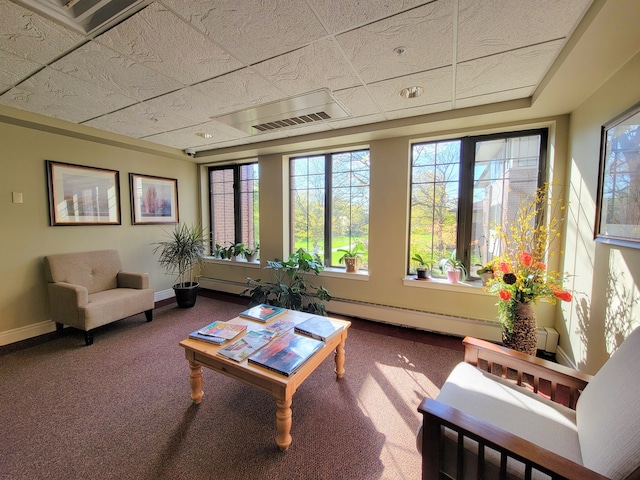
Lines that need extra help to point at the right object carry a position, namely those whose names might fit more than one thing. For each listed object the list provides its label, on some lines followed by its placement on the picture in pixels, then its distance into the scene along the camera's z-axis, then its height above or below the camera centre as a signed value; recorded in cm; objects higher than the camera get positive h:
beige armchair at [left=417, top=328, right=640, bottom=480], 86 -82
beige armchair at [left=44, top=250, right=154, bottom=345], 264 -75
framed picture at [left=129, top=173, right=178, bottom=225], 371 +41
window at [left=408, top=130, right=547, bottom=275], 265 +41
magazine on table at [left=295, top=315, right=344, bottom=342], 188 -78
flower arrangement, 201 -36
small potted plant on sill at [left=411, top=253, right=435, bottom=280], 300 -46
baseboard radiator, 248 -107
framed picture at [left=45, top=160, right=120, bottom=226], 296 +39
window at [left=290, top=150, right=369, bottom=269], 342 +34
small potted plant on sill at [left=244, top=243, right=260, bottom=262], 426 -45
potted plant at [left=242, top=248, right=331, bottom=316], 319 -80
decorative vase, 204 -82
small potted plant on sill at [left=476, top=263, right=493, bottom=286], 262 -48
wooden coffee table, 144 -89
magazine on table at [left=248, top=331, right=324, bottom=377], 151 -80
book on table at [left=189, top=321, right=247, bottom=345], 182 -78
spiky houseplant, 375 -45
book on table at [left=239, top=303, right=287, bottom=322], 220 -76
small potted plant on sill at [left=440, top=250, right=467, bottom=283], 283 -47
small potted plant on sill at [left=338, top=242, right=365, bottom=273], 340 -40
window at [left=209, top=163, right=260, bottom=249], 429 +37
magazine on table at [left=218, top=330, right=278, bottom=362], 164 -80
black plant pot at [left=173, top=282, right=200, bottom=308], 373 -99
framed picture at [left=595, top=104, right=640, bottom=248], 143 +27
